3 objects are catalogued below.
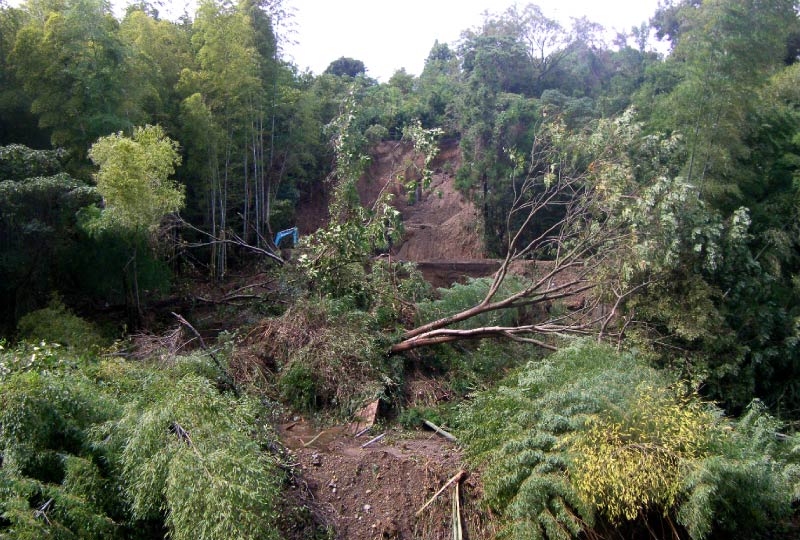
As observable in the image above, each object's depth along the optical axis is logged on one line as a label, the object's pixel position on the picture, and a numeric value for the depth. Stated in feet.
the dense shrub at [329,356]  29.45
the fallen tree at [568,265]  32.07
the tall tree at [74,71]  35.27
